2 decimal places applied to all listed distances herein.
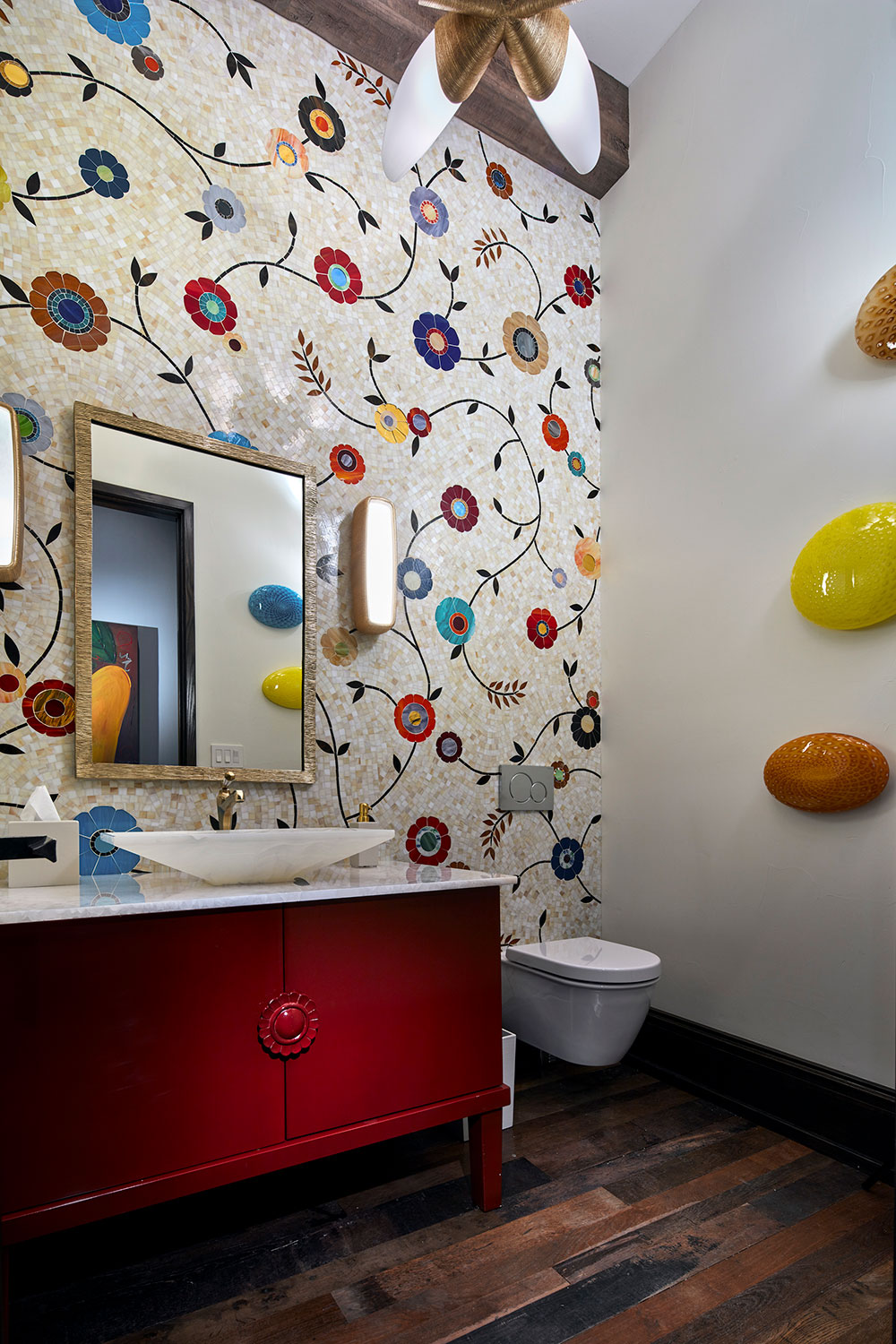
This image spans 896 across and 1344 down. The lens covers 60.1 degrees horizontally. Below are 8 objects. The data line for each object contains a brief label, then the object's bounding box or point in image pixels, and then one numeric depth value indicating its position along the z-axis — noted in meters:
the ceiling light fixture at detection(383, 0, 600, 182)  1.55
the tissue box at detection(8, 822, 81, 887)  1.48
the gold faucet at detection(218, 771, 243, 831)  1.69
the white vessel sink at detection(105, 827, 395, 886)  1.38
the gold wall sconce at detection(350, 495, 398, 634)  2.14
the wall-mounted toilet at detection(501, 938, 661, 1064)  1.96
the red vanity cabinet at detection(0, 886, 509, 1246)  1.19
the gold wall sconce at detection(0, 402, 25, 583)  1.64
